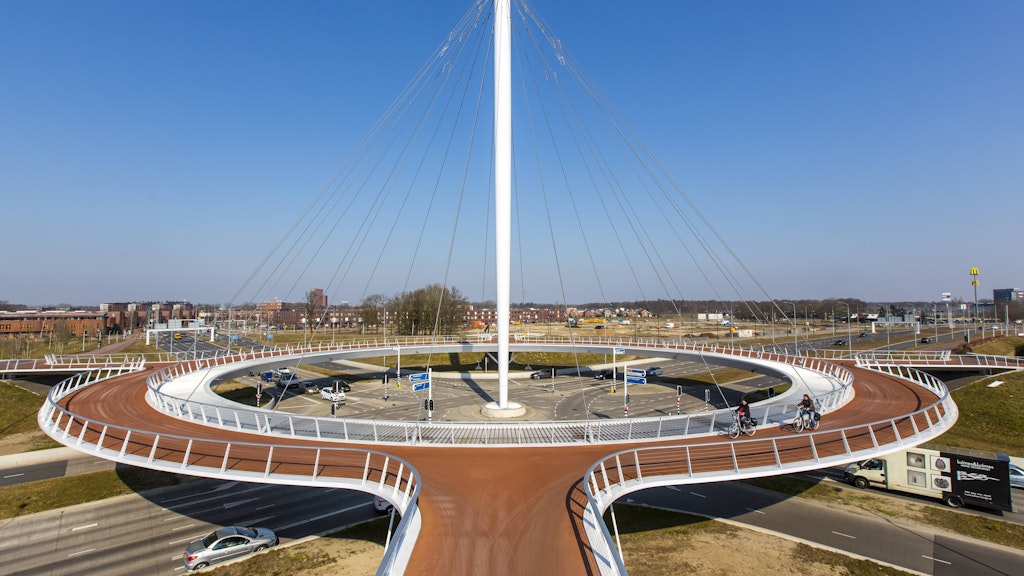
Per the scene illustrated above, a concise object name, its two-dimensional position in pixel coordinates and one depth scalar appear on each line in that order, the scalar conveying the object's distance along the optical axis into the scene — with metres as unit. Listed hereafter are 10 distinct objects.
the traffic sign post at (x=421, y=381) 23.32
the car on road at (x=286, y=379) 48.49
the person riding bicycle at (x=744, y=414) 15.88
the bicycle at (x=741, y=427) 15.77
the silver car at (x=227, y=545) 15.30
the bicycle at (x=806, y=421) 16.31
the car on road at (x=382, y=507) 19.31
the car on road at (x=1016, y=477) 21.84
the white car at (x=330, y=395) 40.21
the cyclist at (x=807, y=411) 16.33
